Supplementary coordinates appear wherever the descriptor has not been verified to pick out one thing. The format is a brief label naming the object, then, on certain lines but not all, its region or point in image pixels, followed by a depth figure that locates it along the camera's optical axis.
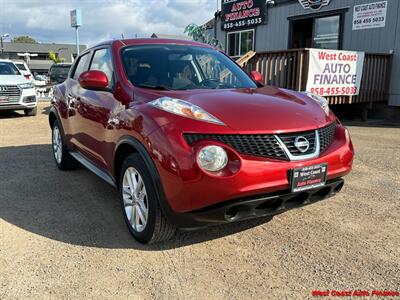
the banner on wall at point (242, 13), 14.66
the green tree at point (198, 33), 18.33
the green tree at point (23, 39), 108.81
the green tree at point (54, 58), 71.73
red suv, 2.74
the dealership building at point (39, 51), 77.19
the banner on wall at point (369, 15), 11.10
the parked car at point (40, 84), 18.24
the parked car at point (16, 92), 11.44
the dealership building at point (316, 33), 10.66
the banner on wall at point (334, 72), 9.45
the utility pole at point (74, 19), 21.88
